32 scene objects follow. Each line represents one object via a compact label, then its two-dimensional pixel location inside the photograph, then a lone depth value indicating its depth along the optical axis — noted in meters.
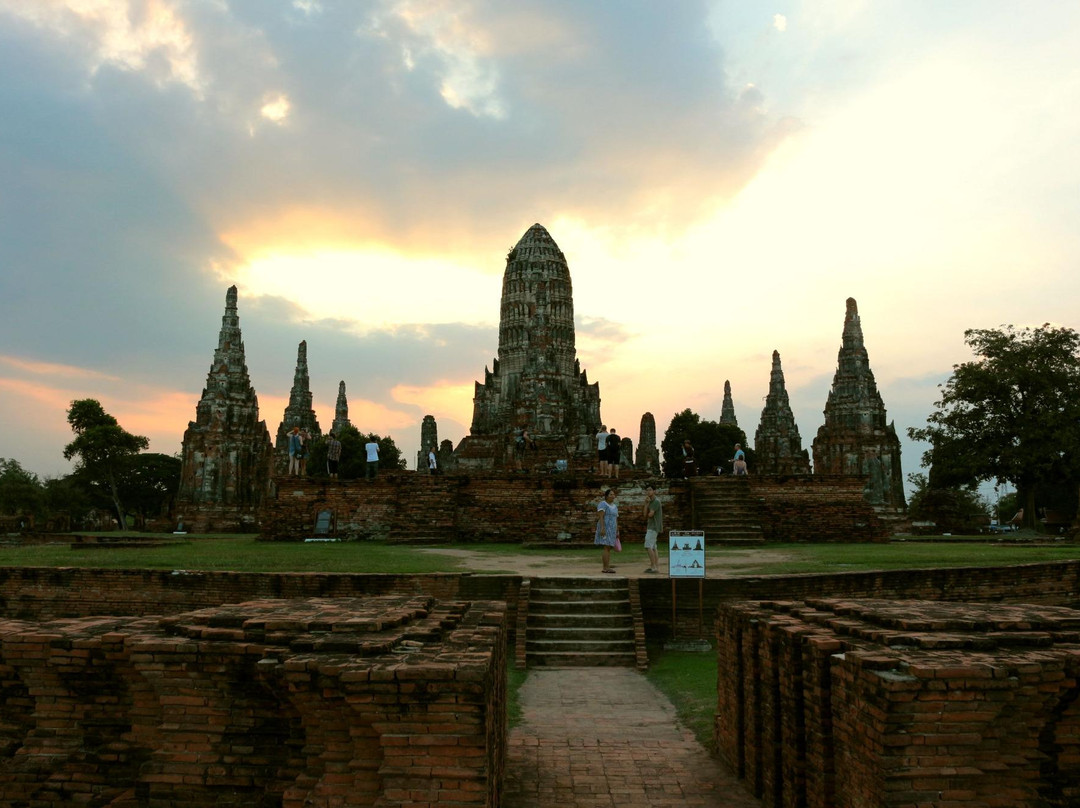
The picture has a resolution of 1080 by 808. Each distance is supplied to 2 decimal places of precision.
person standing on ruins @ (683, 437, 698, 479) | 22.80
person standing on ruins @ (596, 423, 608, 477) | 21.59
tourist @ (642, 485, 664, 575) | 12.82
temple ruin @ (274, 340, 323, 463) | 44.51
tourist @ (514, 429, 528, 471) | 29.17
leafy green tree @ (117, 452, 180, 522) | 54.25
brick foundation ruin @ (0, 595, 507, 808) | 3.86
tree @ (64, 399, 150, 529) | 45.59
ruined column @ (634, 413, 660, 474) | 45.97
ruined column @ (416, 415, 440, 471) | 45.91
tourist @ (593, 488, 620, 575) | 12.63
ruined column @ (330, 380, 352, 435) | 56.88
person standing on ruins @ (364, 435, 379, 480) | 22.17
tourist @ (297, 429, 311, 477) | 23.11
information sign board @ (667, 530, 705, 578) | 10.27
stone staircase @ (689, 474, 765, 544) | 18.64
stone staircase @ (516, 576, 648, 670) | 9.89
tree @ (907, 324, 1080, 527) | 30.45
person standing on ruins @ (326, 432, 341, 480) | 22.09
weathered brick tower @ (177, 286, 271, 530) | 28.33
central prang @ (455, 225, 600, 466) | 58.72
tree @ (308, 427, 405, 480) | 53.97
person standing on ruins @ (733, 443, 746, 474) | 23.29
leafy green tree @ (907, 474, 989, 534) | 30.70
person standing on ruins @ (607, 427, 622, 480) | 21.36
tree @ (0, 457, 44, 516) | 47.28
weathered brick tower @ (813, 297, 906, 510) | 32.09
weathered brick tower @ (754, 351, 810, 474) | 42.69
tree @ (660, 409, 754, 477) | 56.59
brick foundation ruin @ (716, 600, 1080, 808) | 3.72
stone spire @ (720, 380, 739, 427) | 60.81
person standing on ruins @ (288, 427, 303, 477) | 22.41
